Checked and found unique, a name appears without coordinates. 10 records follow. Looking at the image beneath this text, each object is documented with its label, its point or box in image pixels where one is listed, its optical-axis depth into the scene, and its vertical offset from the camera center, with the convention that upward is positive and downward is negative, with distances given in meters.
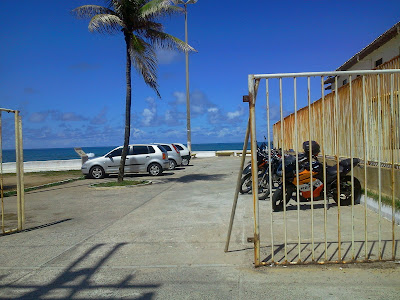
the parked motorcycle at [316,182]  8.05 -0.78
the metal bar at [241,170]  4.88 -0.29
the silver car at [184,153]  25.41 -0.12
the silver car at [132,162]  18.19 -0.47
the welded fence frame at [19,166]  6.98 -0.20
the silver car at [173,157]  22.58 -0.33
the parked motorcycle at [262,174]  9.94 -0.71
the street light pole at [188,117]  31.77 +2.95
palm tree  13.43 +4.76
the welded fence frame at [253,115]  4.65 +0.42
